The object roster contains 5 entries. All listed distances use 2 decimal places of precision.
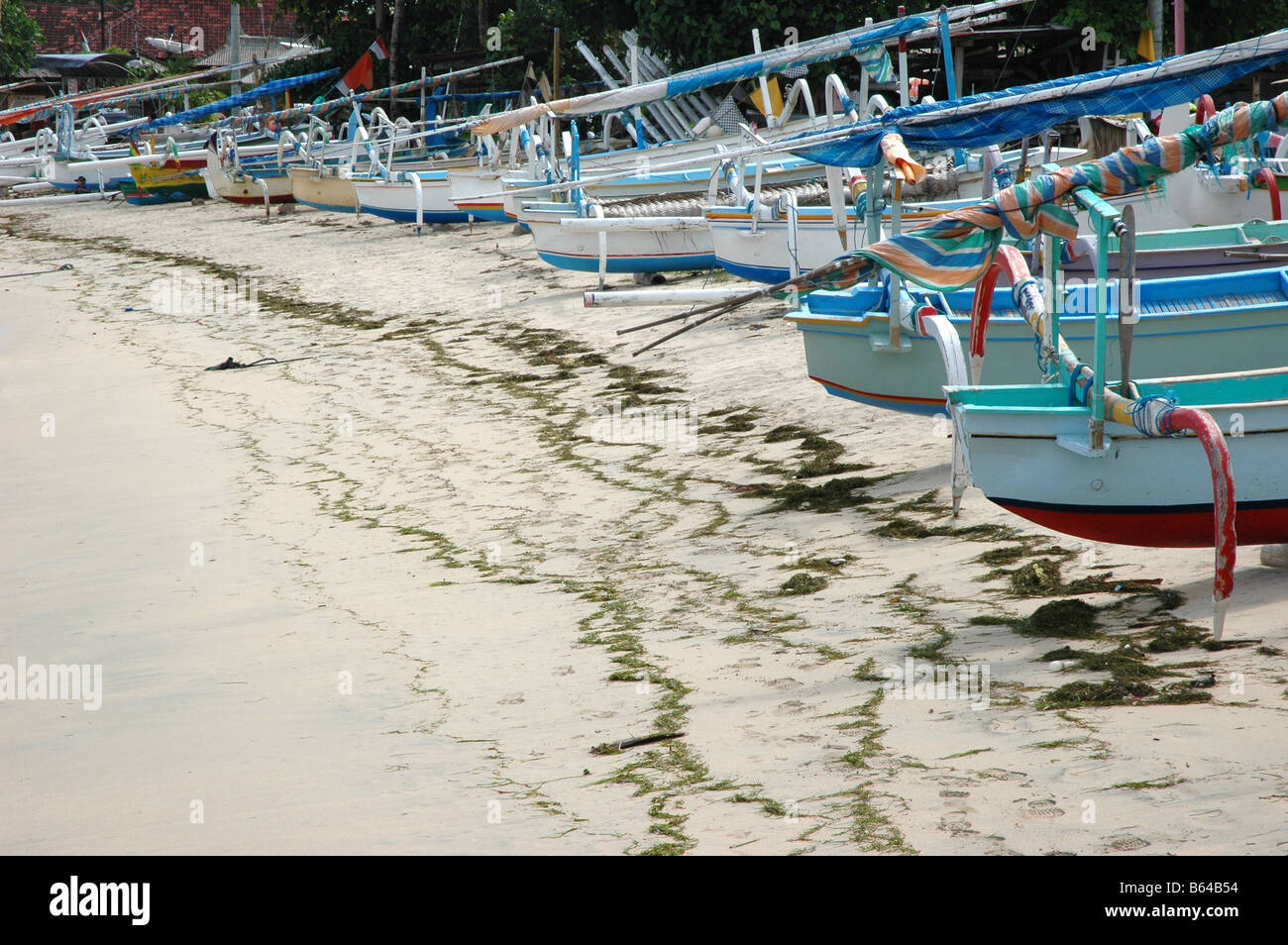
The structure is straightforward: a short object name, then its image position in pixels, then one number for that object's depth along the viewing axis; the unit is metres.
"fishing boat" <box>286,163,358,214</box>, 23.80
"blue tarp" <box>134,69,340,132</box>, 29.20
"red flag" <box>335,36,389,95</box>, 30.34
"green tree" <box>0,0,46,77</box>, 40.16
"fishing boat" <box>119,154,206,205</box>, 30.08
